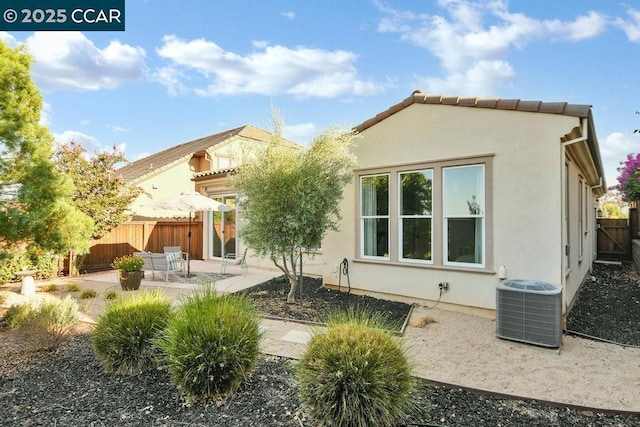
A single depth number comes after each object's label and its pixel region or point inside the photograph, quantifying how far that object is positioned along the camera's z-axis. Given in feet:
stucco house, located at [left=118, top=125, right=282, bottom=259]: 45.09
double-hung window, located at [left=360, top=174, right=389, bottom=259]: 25.53
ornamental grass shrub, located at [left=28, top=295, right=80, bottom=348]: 15.35
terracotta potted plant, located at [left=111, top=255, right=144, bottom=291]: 29.43
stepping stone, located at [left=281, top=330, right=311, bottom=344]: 16.88
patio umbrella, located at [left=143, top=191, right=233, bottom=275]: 34.83
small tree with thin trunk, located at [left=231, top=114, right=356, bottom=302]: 22.39
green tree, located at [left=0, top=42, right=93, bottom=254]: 17.47
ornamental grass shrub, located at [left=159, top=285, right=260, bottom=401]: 11.21
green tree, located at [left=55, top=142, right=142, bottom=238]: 38.27
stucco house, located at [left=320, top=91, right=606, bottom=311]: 18.74
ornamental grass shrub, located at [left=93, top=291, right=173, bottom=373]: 13.46
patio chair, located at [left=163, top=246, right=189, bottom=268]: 37.04
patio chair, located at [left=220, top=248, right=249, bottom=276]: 36.17
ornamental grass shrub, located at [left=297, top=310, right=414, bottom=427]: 9.21
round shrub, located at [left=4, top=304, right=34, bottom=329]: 18.07
